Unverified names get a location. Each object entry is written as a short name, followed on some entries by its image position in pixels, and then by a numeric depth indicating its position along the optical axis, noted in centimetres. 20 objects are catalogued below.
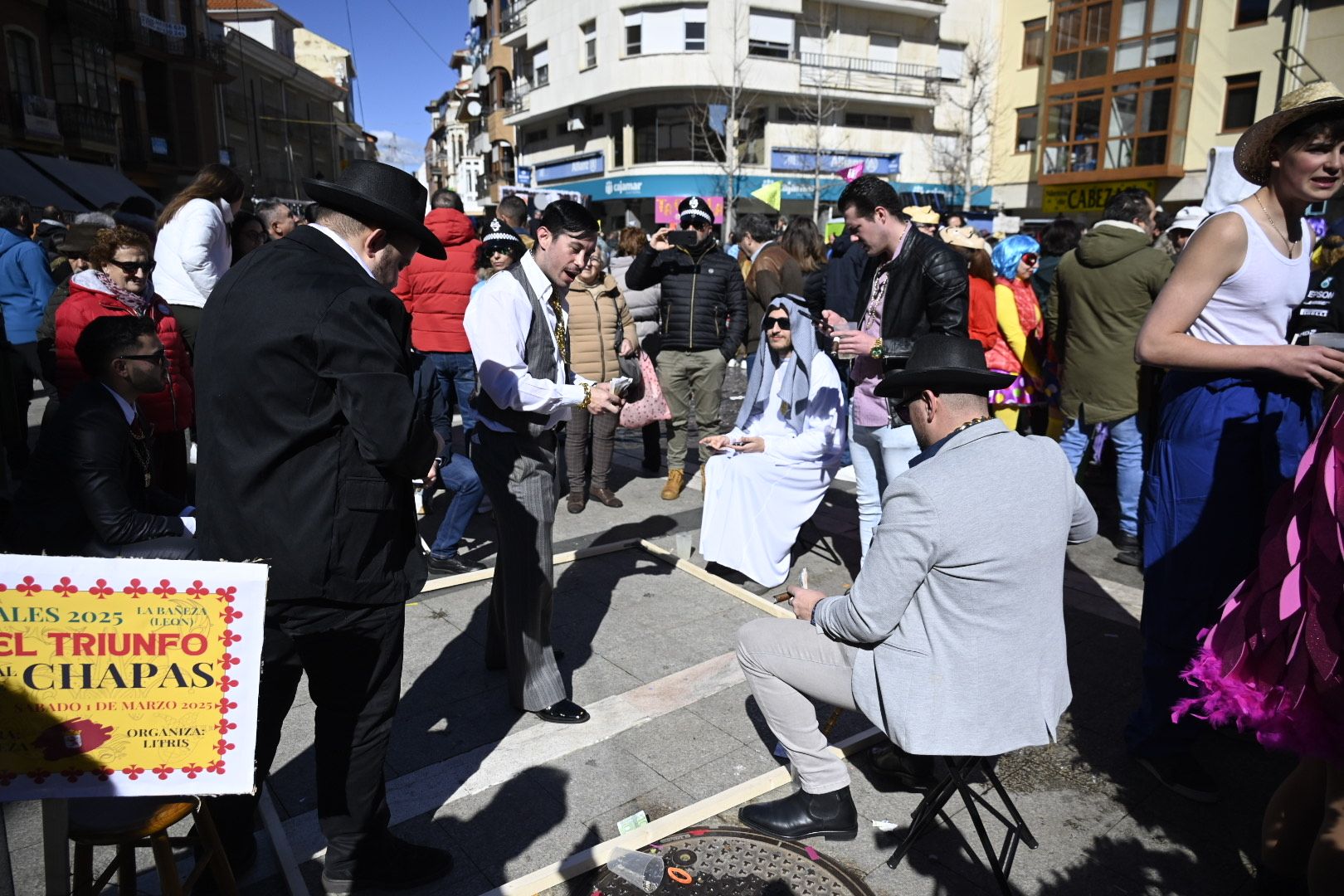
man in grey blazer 219
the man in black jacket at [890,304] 409
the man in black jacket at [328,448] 209
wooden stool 197
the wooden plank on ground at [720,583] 451
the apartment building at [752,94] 3444
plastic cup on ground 252
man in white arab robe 500
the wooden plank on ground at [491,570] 484
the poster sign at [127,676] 174
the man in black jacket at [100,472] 320
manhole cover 255
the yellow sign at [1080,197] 2956
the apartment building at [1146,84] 2516
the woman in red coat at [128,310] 435
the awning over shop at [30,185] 1558
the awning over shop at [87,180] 1795
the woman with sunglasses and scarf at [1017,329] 620
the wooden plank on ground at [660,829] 250
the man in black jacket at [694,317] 683
